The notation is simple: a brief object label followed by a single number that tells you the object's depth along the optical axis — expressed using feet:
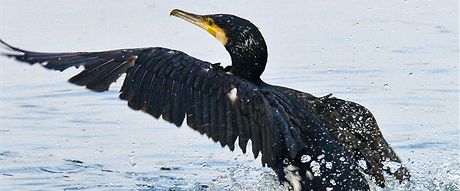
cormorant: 46.55
